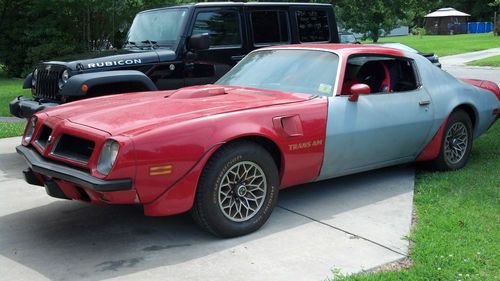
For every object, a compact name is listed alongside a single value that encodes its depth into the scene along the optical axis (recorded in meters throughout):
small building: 68.25
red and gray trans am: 3.93
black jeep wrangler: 6.58
